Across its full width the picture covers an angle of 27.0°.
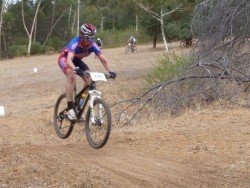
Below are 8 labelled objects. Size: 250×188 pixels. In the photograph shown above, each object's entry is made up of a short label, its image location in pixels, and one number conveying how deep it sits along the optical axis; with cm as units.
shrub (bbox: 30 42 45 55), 6294
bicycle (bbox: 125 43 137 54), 4578
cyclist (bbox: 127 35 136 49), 4576
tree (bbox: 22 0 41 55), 6109
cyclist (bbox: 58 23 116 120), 797
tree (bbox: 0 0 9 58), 6123
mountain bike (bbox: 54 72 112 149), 773
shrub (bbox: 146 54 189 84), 1534
